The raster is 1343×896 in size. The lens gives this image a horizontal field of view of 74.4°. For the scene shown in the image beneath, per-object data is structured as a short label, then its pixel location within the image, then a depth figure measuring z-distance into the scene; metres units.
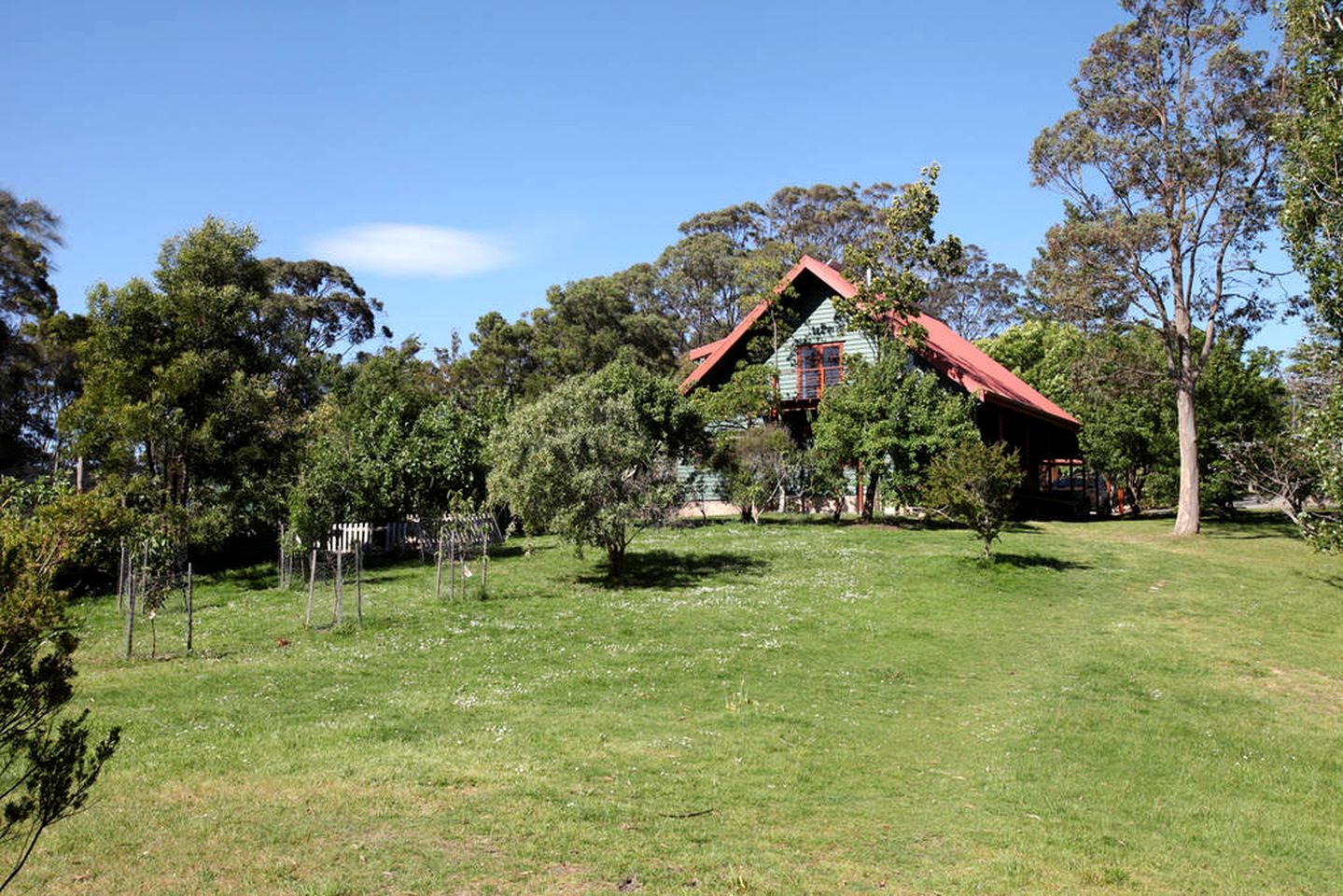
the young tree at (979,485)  24.14
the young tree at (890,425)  33.38
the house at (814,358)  40.47
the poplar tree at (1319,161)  18.55
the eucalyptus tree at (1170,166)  32.59
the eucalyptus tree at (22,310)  38.19
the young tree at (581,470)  22.55
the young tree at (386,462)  27.30
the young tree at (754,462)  36.44
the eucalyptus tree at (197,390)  26.50
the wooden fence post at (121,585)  20.96
